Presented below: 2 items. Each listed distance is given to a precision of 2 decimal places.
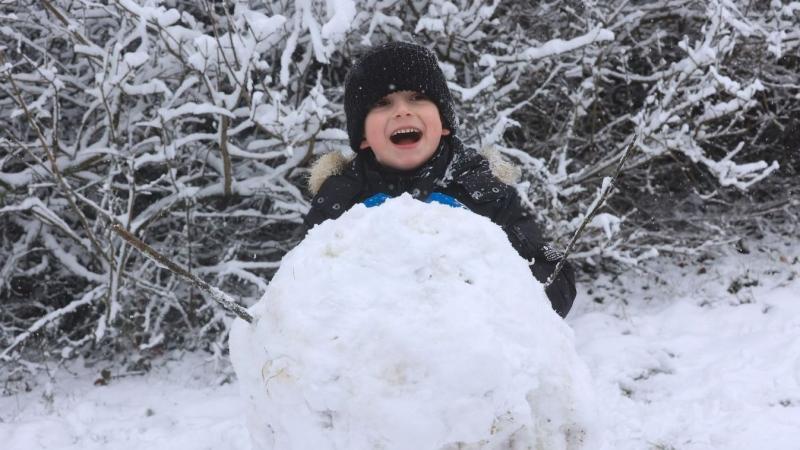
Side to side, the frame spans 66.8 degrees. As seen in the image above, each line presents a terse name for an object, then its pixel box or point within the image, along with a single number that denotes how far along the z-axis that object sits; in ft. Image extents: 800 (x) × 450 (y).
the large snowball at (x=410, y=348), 3.50
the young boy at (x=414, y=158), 6.55
